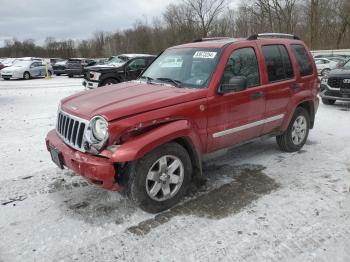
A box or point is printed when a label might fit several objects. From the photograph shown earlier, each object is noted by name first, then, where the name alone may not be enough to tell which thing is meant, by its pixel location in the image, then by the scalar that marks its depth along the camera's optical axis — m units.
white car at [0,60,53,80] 24.73
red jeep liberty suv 3.84
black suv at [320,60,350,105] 10.74
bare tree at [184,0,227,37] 55.81
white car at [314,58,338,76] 23.69
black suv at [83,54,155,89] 14.34
